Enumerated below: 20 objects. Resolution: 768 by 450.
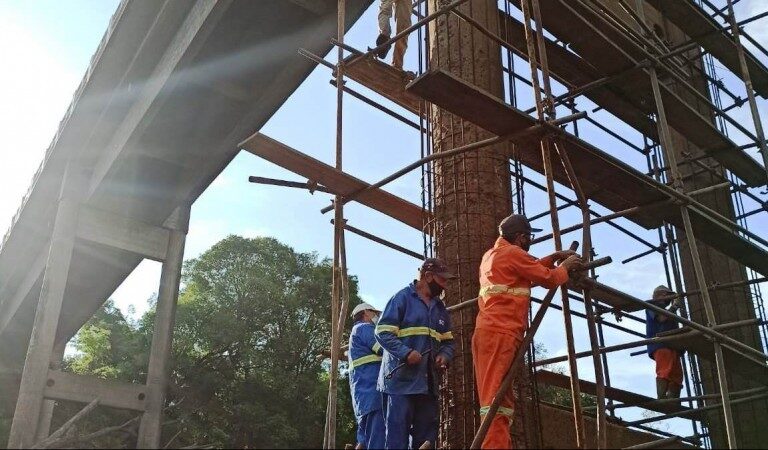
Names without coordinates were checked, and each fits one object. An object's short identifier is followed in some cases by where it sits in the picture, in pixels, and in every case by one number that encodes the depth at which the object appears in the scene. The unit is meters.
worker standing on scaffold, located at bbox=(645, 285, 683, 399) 9.12
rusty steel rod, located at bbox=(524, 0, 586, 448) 5.30
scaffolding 6.25
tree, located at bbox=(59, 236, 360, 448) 22.86
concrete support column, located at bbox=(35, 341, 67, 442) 17.34
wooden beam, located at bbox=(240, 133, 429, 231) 7.01
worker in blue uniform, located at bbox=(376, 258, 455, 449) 5.70
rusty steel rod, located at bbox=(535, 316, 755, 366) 7.36
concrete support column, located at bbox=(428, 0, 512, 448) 6.68
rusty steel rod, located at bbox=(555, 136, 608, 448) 5.54
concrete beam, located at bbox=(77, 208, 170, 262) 15.29
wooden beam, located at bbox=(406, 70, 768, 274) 6.08
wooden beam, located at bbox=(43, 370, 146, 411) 13.67
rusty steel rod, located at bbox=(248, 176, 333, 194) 7.52
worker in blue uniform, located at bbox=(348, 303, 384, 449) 6.36
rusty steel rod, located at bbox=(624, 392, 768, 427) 8.87
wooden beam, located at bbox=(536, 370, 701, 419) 10.02
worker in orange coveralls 5.37
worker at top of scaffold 9.26
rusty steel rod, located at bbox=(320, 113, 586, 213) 6.15
